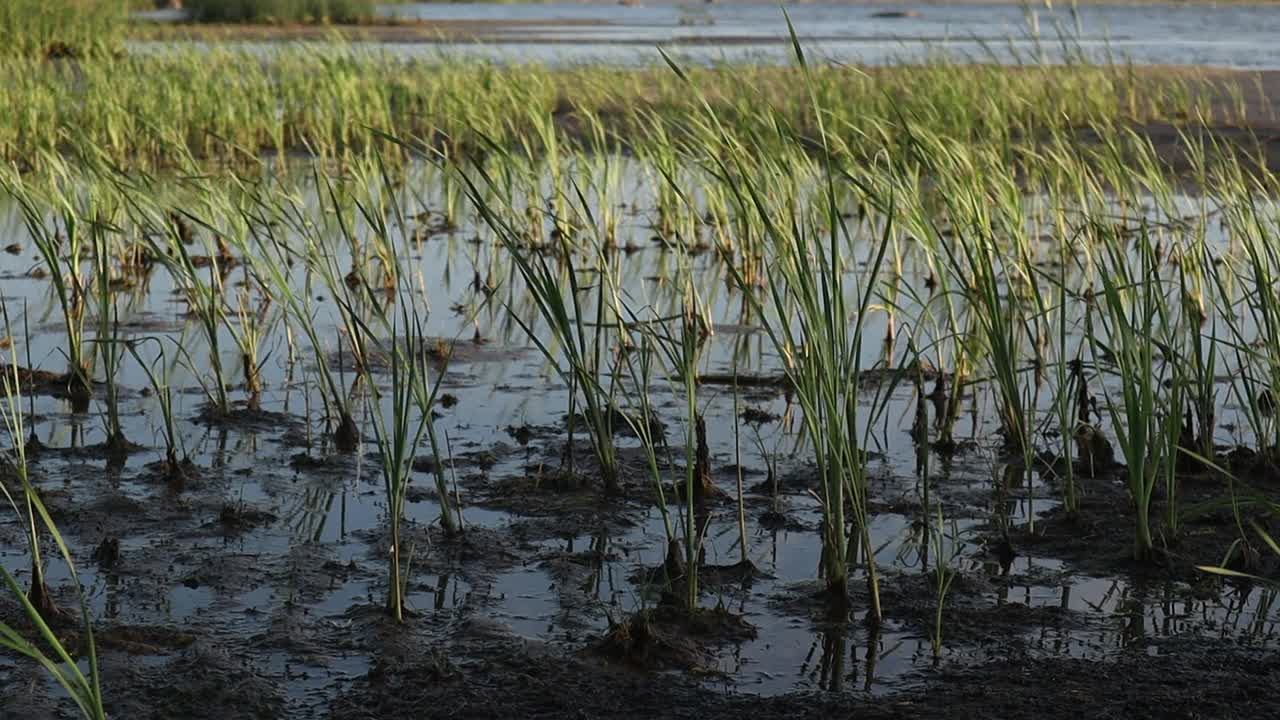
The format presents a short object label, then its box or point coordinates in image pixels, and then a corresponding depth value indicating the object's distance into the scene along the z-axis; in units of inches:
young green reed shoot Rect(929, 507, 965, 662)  216.4
